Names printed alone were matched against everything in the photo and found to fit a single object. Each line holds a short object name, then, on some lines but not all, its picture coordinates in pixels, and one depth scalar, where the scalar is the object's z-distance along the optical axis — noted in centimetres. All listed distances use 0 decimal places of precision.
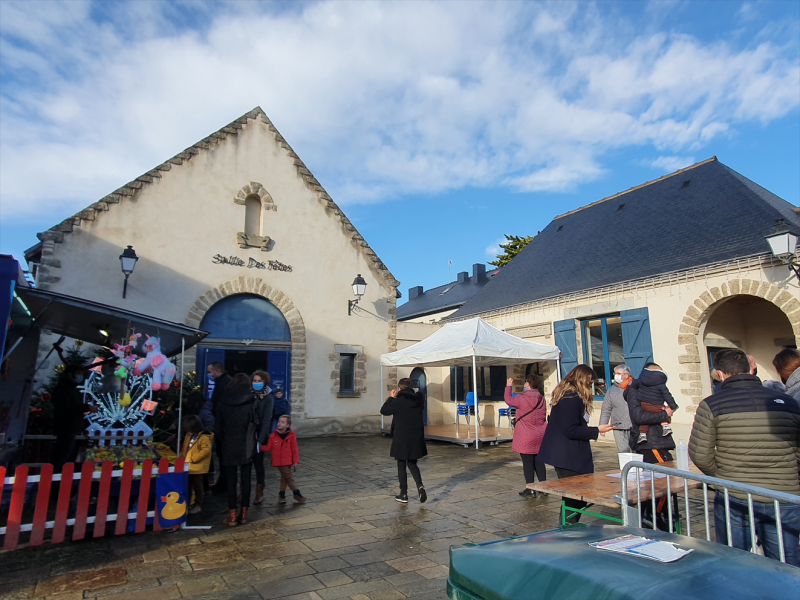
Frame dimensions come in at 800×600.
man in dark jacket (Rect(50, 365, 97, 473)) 646
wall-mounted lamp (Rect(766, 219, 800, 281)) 841
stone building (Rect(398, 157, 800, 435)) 998
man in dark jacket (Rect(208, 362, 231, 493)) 639
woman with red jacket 647
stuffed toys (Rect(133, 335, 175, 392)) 607
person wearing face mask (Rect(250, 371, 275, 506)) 568
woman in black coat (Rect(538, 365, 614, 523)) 473
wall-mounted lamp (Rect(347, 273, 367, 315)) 1351
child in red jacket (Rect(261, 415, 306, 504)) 606
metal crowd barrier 224
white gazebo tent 1071
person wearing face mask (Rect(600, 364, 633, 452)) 574
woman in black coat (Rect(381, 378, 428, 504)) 606
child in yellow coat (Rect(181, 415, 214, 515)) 536
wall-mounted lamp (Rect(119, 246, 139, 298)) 1046
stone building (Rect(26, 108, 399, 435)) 1110
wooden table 333
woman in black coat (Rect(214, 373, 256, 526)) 529
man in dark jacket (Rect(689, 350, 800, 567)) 295
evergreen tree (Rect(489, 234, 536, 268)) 2473
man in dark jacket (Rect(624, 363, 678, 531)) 488
